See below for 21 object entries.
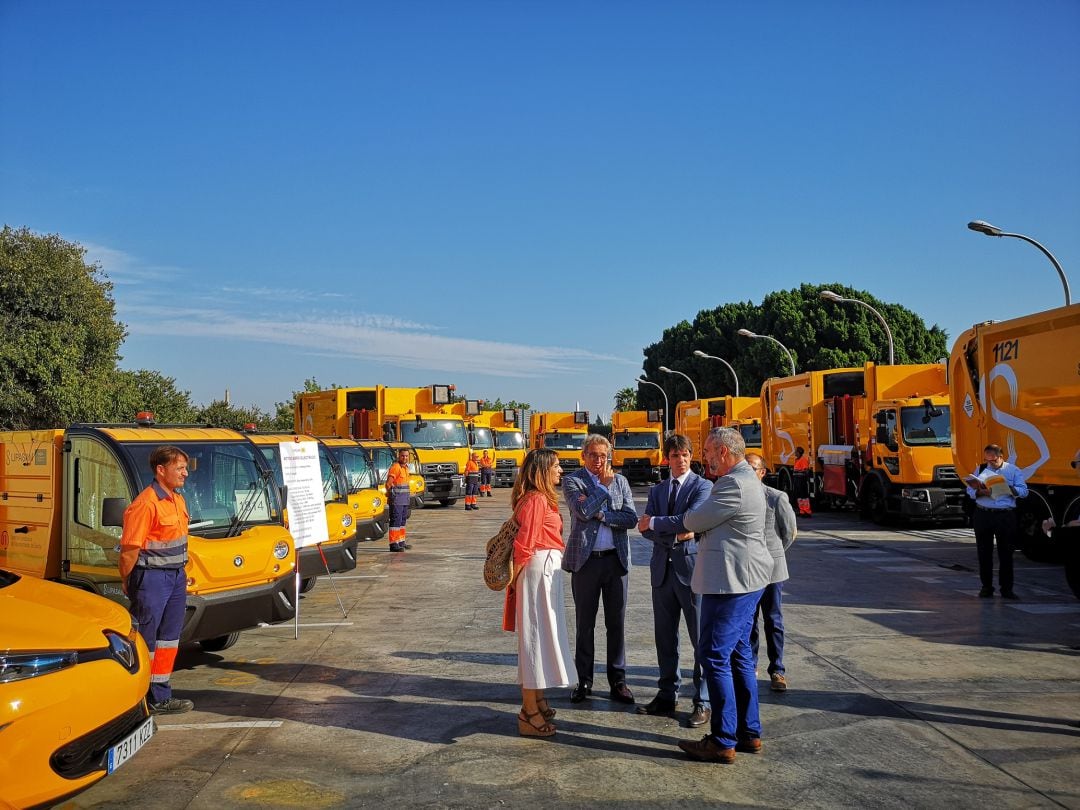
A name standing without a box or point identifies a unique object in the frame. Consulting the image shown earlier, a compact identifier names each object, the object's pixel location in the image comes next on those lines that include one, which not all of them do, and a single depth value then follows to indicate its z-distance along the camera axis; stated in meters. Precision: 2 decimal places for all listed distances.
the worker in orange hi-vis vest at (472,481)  25.62
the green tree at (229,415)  54.55
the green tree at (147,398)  40.31
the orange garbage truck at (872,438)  18.00
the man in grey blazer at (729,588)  5.07
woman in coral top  5.48
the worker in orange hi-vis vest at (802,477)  22.22
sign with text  9.22
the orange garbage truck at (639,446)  37.09
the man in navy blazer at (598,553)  6.16
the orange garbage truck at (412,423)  25.38
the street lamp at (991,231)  19.03
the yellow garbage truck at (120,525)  7.00
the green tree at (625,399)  92.69
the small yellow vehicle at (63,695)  3.79
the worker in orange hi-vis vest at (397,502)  15.68
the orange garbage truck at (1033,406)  12.38
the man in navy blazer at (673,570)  5.87
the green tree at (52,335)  35.56
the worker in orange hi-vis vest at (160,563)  5.89
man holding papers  10.40
